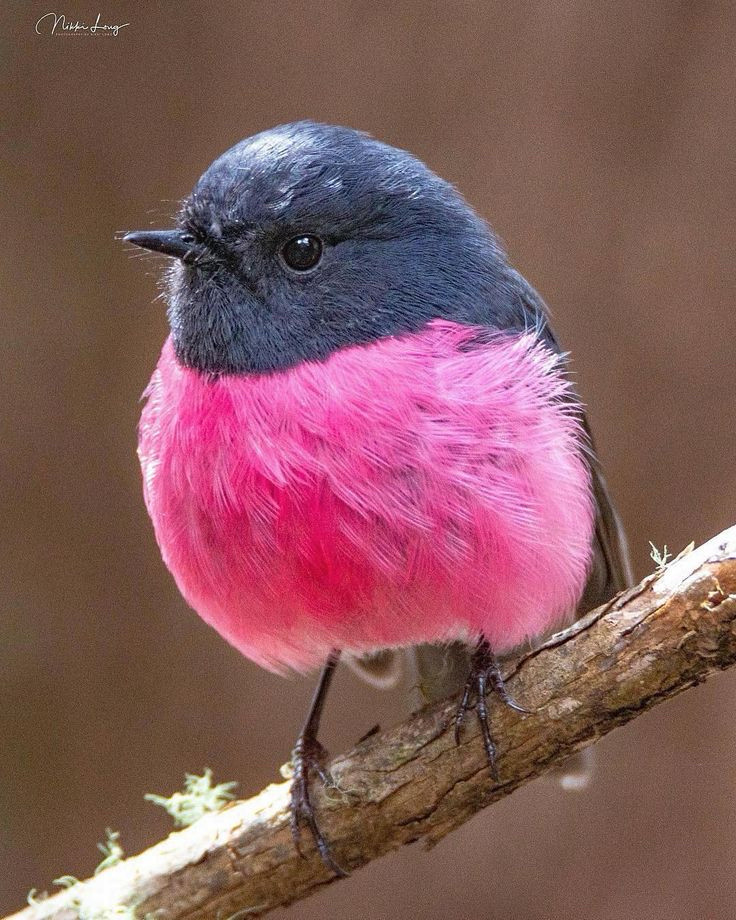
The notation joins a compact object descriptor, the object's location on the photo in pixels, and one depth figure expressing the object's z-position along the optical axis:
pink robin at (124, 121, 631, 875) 4.76
